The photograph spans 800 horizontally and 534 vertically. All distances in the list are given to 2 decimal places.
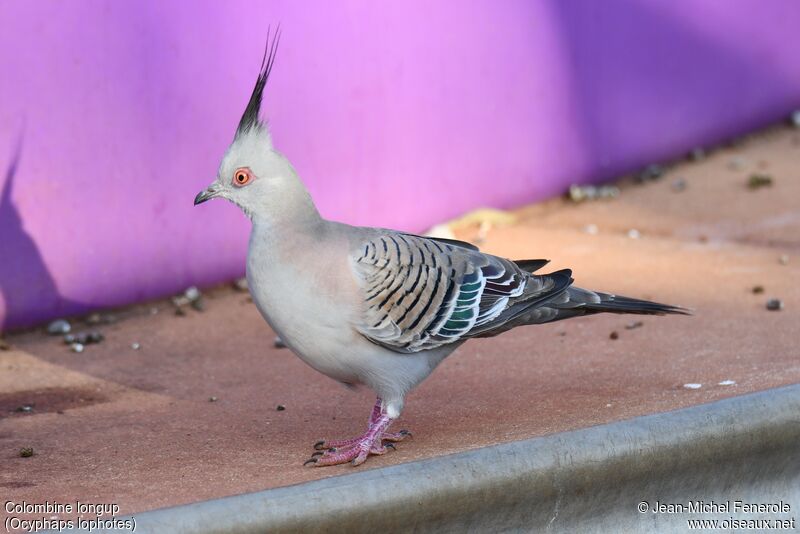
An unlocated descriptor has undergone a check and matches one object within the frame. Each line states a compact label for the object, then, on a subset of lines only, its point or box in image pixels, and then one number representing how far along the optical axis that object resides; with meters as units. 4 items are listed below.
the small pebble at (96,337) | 12.62
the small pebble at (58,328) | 12.80
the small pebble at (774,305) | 12.28
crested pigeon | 8.57
